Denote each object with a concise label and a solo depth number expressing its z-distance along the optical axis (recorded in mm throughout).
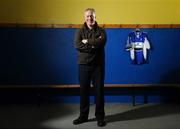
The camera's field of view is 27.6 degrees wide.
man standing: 4625
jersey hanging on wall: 6039
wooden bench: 5879
